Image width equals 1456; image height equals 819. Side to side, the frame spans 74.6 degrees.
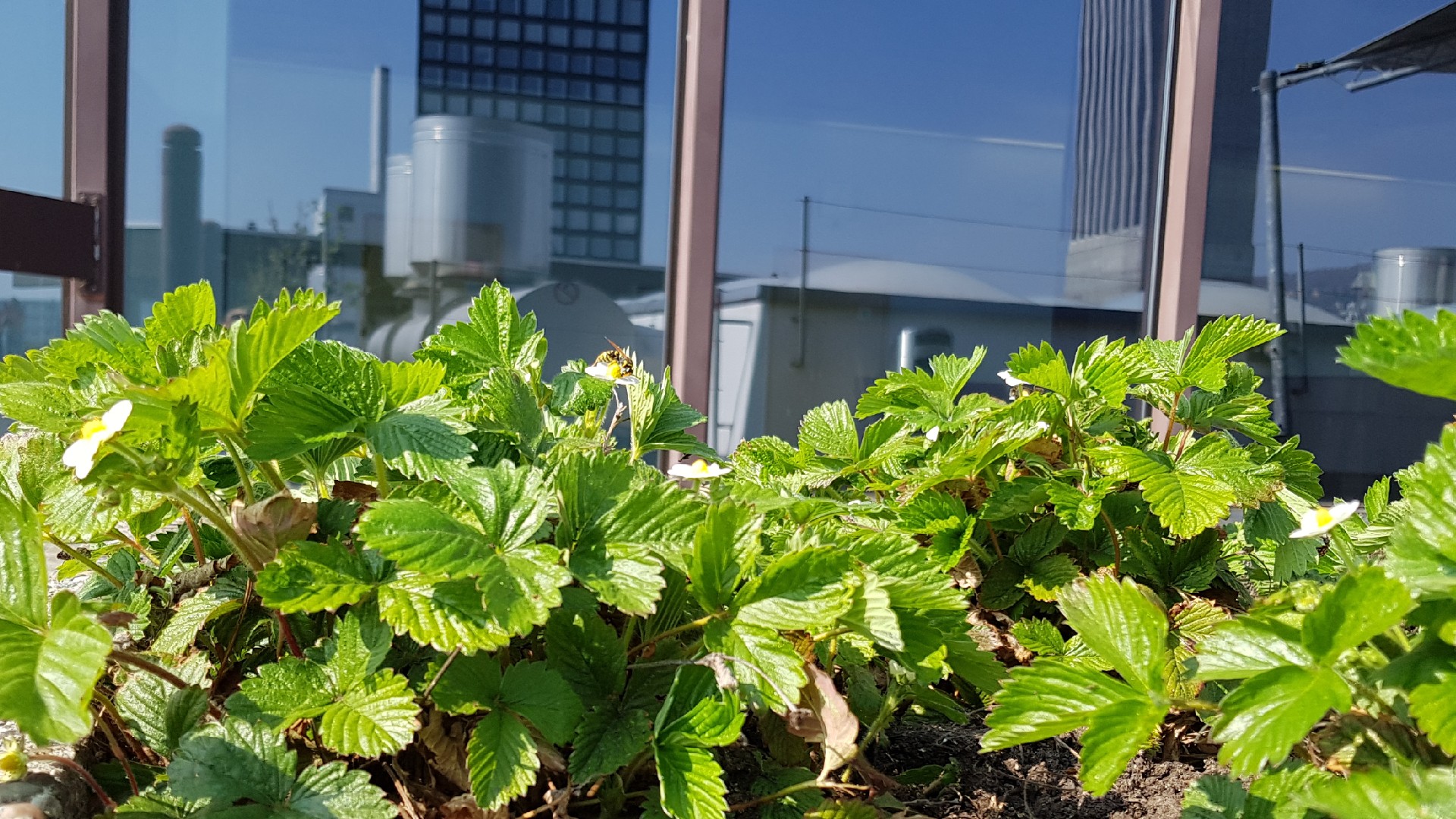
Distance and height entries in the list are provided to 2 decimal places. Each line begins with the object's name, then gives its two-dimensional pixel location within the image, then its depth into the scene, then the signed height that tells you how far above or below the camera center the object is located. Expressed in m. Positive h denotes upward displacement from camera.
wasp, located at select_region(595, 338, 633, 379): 0.84 -0.02
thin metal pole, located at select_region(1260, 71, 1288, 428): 2.99 +0.45
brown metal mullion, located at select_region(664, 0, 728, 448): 2.39 +0.38
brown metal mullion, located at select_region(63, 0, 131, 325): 2.17 +0.42
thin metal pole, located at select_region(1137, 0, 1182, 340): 2.79 +0.46
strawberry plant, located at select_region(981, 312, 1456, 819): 0.39 -0.14
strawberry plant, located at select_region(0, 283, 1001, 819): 0.47 -0.14
